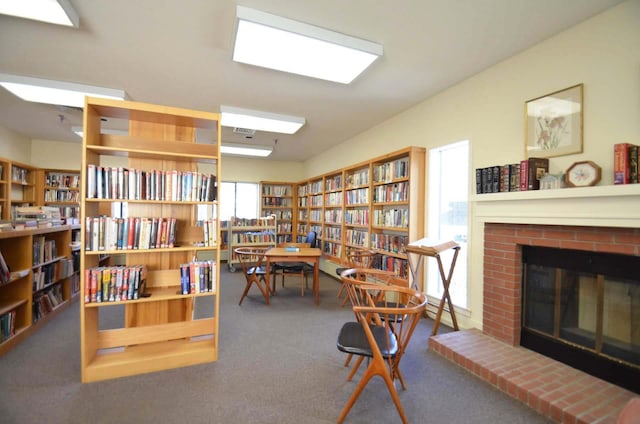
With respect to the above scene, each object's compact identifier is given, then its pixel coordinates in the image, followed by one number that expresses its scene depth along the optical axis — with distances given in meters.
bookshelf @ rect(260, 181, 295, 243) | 7.81
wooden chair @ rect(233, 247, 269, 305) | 4.15
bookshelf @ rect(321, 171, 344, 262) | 5.82
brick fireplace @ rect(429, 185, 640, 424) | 1.87
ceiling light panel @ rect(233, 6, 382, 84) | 2.14
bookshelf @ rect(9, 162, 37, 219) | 5.27
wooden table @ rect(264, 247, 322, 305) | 4.22
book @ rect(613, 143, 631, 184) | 1.88
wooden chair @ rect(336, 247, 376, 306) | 4.32
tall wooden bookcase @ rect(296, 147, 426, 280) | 3.78
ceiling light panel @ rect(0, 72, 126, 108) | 3.04
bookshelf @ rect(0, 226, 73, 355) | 2.78
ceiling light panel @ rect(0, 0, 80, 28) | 1.91
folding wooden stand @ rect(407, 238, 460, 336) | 2.87
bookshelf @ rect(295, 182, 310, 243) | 7.47
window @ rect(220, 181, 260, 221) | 7.62
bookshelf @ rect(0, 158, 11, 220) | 4.90
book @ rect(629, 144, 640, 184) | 1.85
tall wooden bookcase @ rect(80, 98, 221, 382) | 2.28
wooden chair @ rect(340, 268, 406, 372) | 2.08
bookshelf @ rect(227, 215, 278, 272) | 6.66
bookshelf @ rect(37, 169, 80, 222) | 5.95
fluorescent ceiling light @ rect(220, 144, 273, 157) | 5.93
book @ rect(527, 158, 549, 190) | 2.39
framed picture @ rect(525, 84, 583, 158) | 2.25
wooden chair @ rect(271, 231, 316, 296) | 4.64
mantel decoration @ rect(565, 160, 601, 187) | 2.08
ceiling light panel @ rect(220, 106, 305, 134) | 3.97
